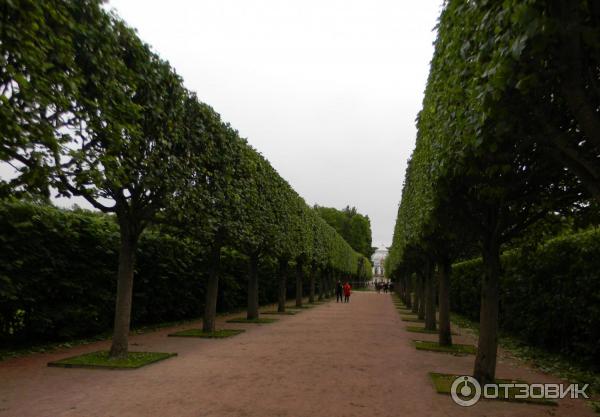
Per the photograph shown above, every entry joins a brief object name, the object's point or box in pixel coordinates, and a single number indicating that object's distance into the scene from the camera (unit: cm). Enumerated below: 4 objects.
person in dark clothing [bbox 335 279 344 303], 4191
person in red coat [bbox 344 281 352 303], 4122
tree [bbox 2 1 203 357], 580
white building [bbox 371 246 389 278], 15996
